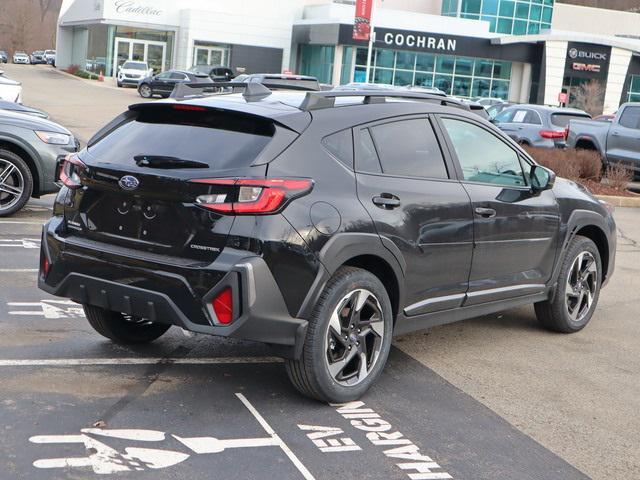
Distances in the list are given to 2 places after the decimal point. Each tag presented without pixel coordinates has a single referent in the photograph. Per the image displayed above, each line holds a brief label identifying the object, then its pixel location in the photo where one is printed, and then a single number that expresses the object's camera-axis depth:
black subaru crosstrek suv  4.70
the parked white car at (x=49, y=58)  88.24
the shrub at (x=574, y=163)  17.77
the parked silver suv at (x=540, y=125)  22.38
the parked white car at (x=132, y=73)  54.72
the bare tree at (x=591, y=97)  52.62
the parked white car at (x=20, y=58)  99.44
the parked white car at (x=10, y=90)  20.86
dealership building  58.75
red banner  47.28
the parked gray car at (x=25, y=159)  10.23
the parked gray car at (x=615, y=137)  19.20
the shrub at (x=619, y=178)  17.80
